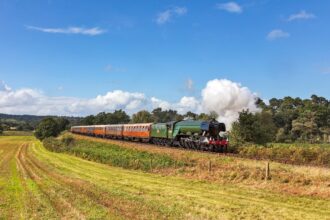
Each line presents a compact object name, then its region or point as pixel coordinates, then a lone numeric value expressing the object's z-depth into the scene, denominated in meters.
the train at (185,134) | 40.59
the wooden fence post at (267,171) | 24.35
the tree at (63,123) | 182.88
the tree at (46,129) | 144.09
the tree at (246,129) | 55.94
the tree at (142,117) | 174.00
